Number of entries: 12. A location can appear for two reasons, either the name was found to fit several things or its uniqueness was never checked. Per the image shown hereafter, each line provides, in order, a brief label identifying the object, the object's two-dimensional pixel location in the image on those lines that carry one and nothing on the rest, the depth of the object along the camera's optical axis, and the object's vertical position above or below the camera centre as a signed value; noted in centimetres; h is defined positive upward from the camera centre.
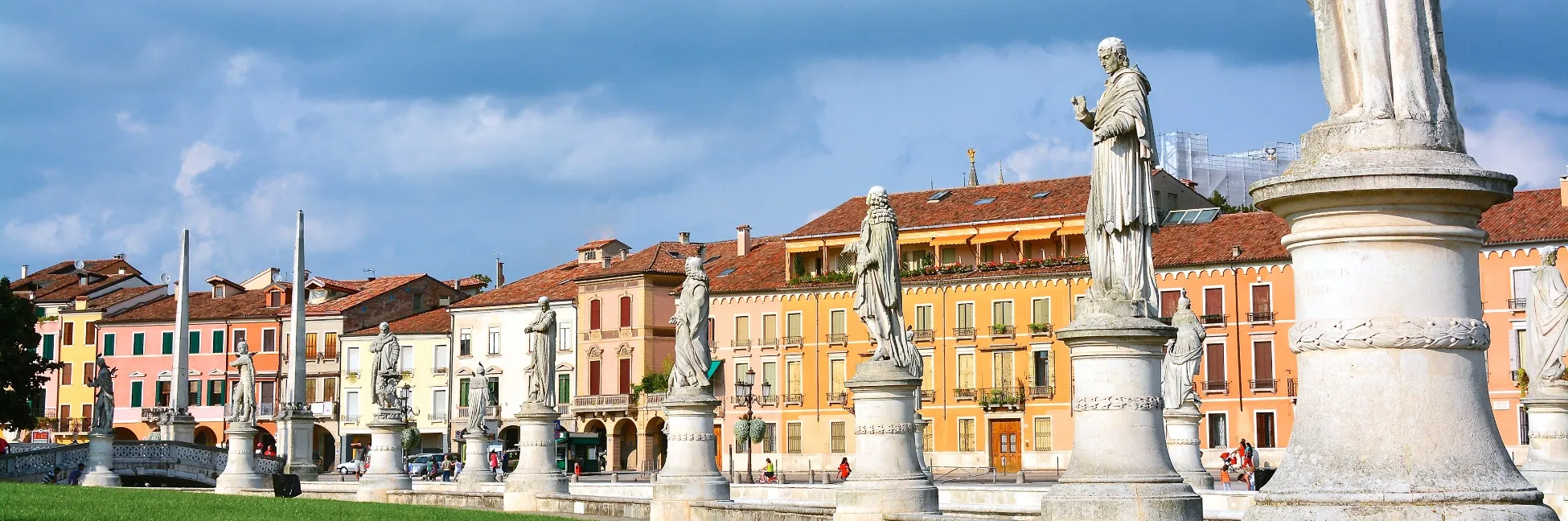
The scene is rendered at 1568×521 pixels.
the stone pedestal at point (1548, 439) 1830 -40
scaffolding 8225 +1152
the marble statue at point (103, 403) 4209 +33
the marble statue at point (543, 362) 2850 +83
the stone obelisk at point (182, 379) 4947 +107
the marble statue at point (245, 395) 3874 +46
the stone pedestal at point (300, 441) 4056 -62
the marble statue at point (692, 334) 2203 +98
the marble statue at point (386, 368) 3325 +89
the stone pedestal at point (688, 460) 2158 -63
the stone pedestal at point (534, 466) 2731 -86
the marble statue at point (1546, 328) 1905 +83
